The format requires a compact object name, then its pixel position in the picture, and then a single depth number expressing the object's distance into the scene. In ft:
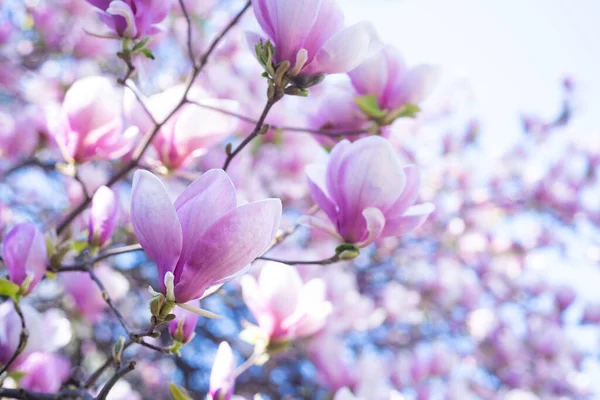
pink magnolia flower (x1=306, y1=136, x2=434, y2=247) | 3.92
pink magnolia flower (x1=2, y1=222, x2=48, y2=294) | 3.95
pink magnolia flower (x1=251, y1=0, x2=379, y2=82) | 3.85
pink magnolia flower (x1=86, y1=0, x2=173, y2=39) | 4.03
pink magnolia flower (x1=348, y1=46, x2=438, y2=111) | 4.26
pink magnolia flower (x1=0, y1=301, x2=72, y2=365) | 4.05
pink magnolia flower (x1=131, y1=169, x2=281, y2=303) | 3.58
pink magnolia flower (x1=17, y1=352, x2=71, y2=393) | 4.22
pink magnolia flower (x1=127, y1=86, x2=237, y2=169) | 4.37
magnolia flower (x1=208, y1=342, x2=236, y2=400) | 3.99
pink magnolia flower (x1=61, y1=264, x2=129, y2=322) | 4.93
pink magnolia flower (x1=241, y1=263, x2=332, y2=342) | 4.39
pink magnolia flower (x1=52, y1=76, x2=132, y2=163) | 4.20
